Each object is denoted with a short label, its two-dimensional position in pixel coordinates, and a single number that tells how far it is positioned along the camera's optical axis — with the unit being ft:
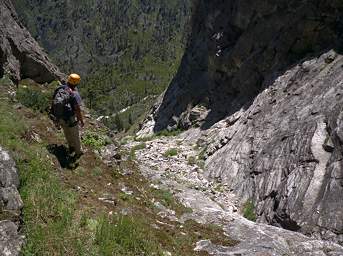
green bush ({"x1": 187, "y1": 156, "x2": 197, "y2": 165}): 91.45
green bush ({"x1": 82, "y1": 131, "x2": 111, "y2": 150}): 55.01
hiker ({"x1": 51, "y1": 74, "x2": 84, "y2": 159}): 43.55
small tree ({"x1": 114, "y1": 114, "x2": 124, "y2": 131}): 405.80
